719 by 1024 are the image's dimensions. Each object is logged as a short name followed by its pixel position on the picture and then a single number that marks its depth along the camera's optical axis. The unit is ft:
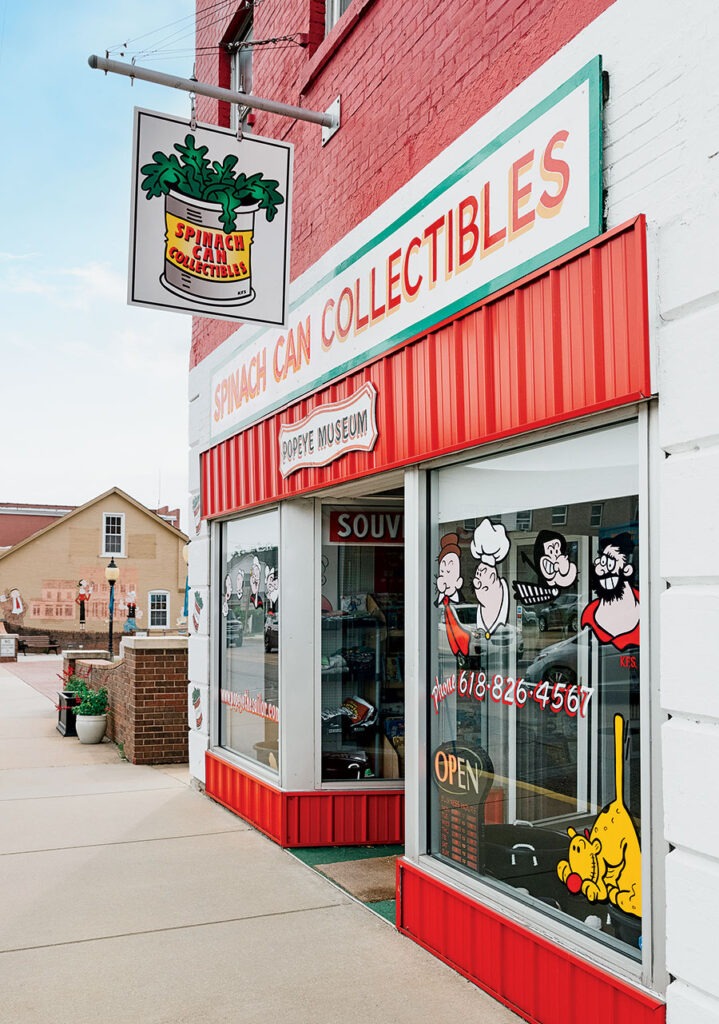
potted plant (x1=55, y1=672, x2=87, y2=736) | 44.98
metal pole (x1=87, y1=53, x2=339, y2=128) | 19.80
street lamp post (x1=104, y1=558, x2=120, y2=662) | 107.45
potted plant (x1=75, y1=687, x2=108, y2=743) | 42.27
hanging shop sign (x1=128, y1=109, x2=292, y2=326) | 20.07
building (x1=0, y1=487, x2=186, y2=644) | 140.15
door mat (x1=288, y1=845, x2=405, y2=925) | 19.77
